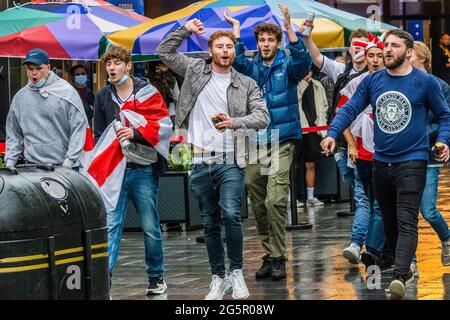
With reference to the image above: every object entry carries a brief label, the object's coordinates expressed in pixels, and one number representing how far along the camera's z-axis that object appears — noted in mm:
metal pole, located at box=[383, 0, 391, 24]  35462
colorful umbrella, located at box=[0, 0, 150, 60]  15078
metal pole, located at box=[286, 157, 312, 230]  15023
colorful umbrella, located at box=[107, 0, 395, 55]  14102
